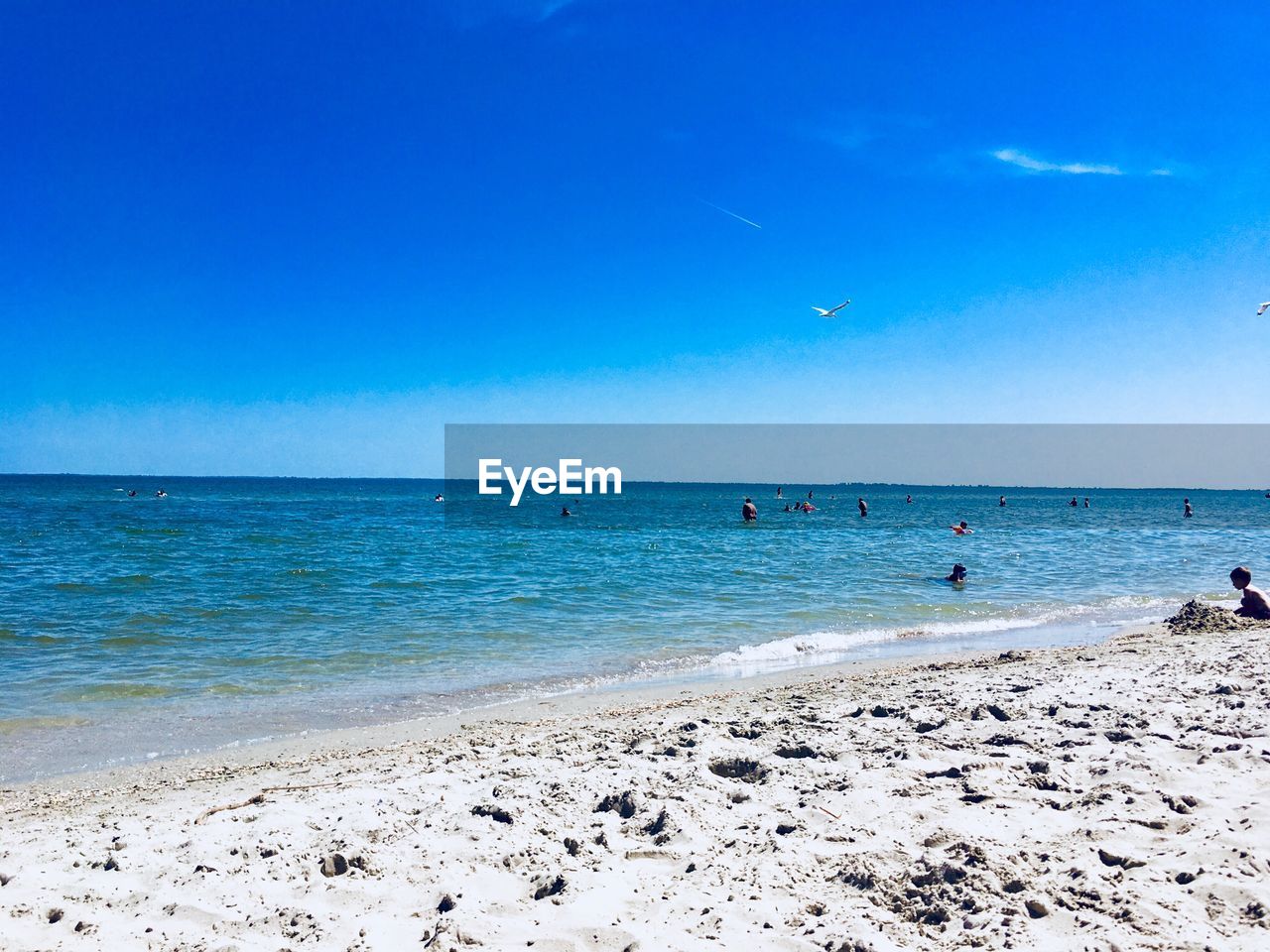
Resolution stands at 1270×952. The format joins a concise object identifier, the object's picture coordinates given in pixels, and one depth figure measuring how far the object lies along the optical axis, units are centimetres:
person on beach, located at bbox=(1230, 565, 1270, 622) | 1200
